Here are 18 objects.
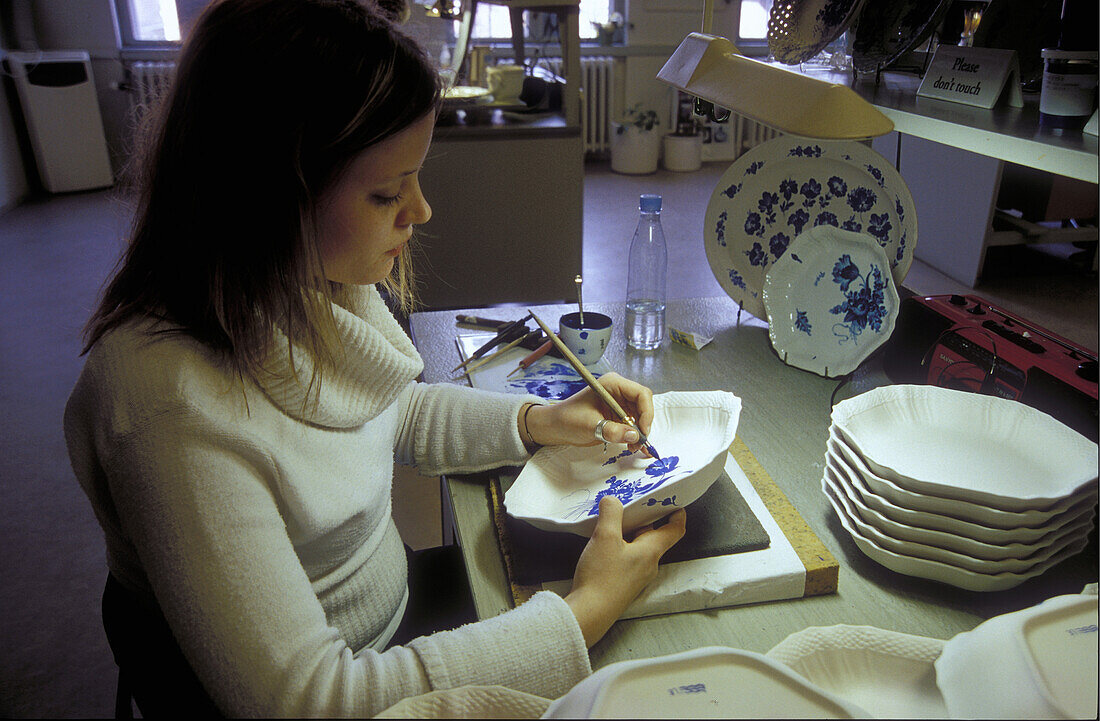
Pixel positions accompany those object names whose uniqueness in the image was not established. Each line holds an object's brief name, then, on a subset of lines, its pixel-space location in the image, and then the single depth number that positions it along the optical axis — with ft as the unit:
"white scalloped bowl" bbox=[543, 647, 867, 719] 1.46
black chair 2.52
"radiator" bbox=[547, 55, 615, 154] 19.42
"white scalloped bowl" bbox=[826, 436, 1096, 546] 2.36
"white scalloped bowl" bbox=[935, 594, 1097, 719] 1.56
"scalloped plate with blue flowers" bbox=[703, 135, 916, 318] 4.01
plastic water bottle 4.49
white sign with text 2.87
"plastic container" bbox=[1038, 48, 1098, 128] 2.53
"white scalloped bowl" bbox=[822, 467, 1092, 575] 2.41
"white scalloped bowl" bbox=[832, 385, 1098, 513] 2.52
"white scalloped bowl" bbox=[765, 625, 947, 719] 2.02
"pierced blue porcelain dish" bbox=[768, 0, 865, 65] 3.03
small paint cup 4.11
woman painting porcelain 2.03
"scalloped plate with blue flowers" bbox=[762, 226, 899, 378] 3.86
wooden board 2.53
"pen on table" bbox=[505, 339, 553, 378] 4.09
